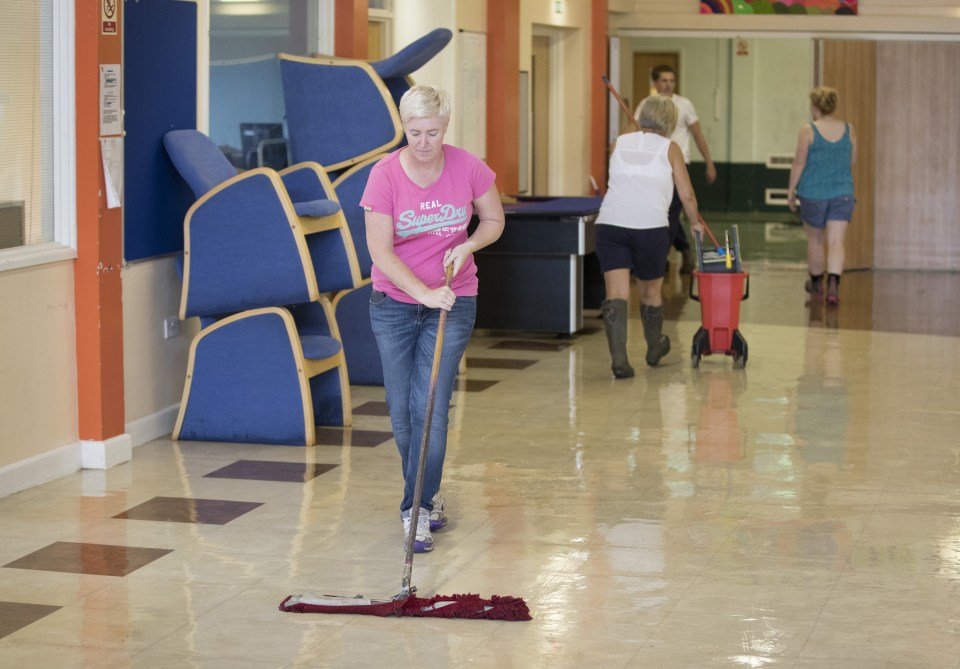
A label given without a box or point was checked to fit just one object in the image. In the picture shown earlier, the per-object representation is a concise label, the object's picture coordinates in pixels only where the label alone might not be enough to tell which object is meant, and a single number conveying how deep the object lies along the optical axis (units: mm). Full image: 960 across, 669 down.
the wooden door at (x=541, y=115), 12398
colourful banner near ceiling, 13500
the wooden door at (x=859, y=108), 13125
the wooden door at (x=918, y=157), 13219
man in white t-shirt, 11844
